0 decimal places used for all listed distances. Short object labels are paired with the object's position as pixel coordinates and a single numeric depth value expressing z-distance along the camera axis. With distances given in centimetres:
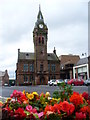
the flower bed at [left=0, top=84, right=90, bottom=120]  135
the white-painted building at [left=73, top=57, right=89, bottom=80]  3213
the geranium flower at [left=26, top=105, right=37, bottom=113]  145
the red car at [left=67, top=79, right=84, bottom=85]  1900
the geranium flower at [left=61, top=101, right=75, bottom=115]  138
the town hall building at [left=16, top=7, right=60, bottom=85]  3605
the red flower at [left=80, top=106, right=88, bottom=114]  142
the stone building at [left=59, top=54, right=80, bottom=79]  3968
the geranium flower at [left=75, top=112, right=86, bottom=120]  134
